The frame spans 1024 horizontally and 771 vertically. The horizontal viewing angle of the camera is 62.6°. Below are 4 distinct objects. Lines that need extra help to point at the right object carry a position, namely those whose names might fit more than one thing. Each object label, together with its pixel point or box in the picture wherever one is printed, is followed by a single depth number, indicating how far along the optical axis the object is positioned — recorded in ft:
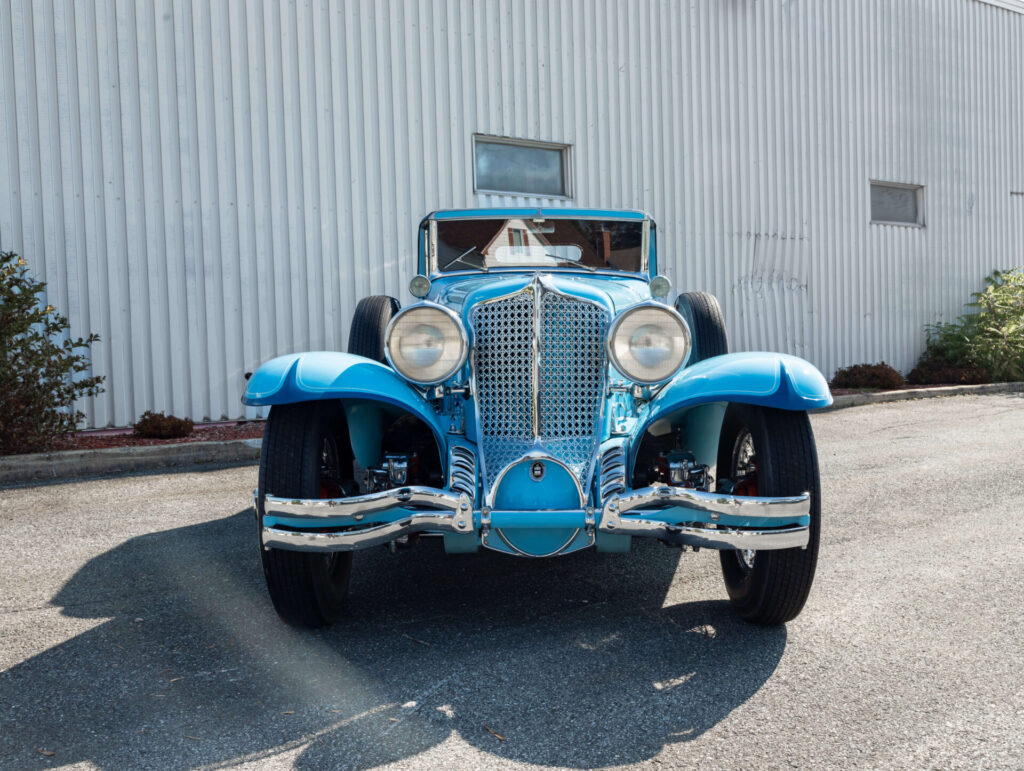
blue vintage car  9.21
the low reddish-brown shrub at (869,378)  38.14
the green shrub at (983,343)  40.42
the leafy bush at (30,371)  20.84
